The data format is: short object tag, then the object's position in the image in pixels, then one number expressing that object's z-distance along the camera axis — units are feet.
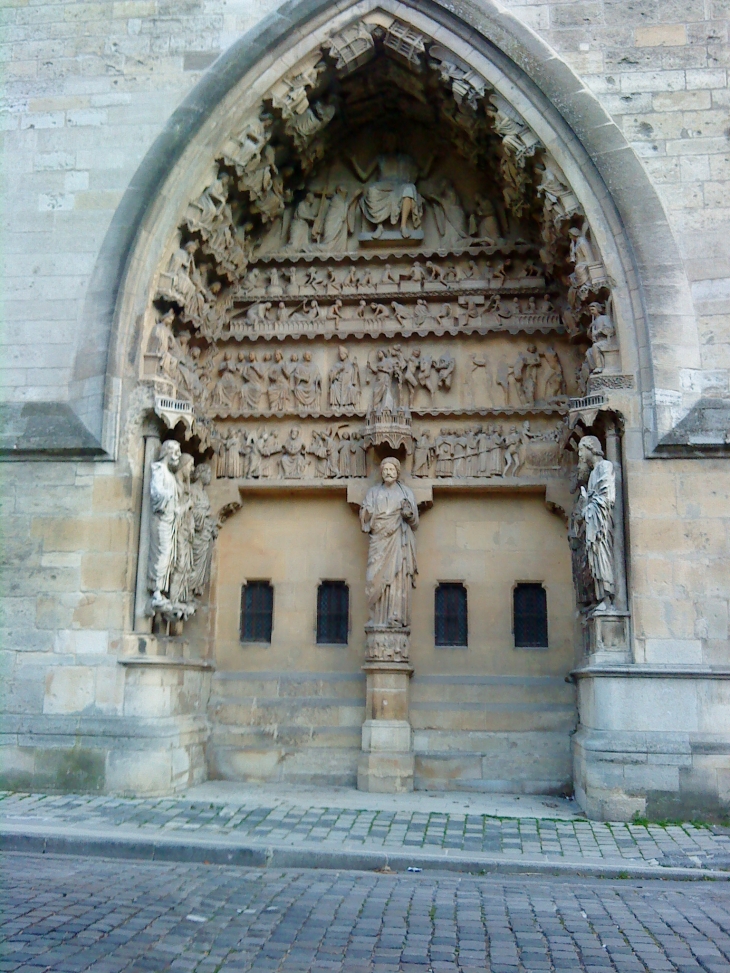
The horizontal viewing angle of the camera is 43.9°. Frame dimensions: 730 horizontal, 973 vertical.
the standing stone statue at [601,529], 30.27
